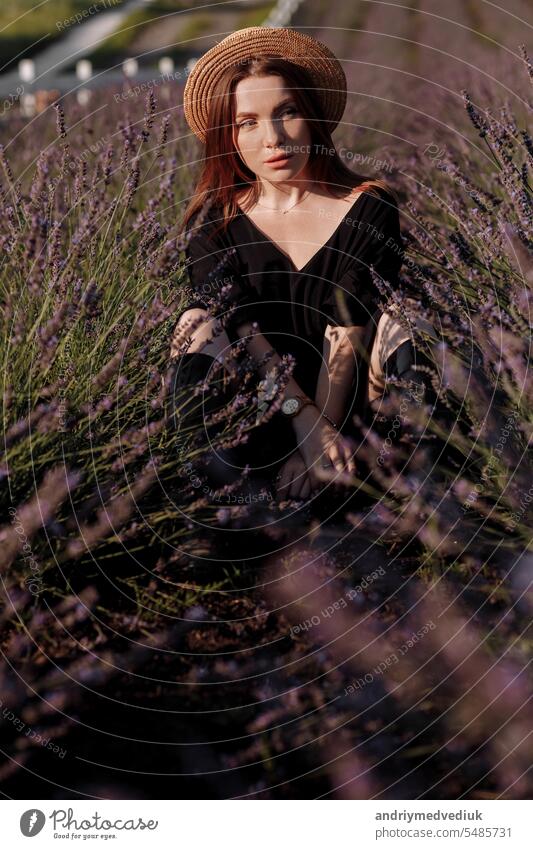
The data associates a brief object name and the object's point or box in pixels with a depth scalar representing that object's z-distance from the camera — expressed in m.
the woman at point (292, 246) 2.24
